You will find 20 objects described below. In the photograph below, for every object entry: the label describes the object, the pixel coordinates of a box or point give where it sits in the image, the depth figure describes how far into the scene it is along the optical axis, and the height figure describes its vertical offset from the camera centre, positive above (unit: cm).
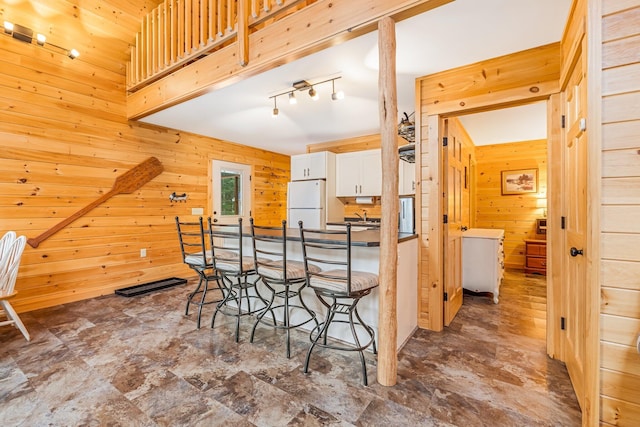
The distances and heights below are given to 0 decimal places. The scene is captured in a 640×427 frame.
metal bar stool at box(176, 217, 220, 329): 279 -47
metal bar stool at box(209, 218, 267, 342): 252 -46
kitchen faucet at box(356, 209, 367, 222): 526 -5
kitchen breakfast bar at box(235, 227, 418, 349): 232 -60
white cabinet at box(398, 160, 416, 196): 451 +55
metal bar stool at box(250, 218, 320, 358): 225 -46
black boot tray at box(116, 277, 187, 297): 378 -101
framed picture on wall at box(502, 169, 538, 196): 534 +58
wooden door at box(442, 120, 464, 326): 282 -13
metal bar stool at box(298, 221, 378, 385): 191 -47
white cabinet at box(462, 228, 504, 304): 362 -63
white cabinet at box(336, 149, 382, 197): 486 +68
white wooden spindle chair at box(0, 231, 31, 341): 245 -49
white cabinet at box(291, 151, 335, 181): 516 +86
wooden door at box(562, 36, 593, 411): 158 -6
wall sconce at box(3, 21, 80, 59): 290 +183
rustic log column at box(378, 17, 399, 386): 183 +4
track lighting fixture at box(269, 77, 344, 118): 286 +129
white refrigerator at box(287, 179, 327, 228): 509 +18
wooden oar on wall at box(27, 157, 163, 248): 335 +40
